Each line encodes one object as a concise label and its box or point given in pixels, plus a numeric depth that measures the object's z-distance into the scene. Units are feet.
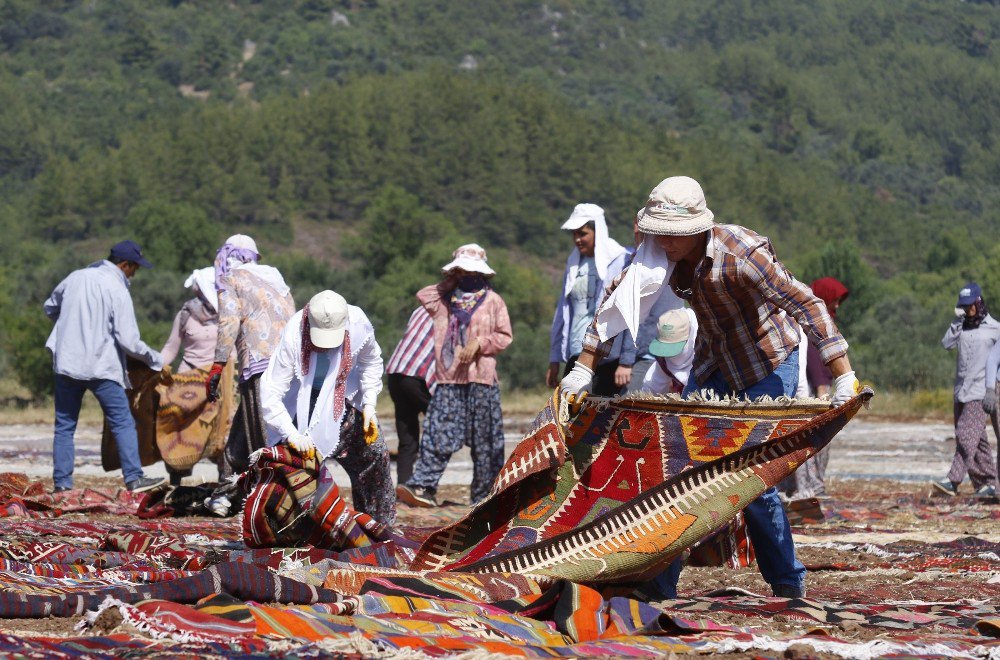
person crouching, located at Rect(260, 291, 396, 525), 47.52
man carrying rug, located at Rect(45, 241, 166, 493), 66.70
